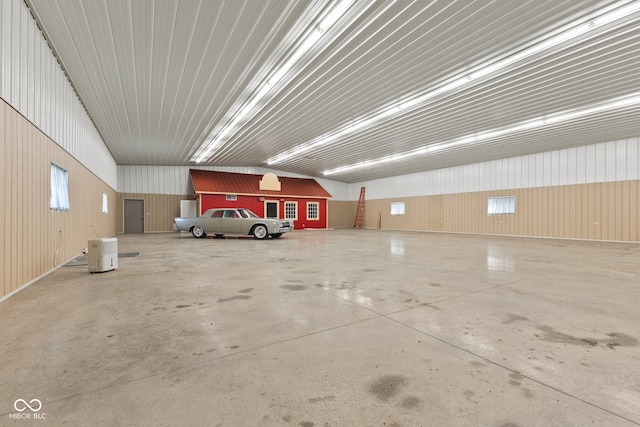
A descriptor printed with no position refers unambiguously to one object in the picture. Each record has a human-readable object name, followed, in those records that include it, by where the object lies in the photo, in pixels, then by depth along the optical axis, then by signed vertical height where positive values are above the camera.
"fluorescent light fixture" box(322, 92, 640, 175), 8.27 +3.13
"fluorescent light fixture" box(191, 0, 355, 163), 4.88 +3.35
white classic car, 12.61 -0.46
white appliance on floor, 5.42 -0.77
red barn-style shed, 16.91 +1.18
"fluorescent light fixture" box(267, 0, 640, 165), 4.81 +3.31
